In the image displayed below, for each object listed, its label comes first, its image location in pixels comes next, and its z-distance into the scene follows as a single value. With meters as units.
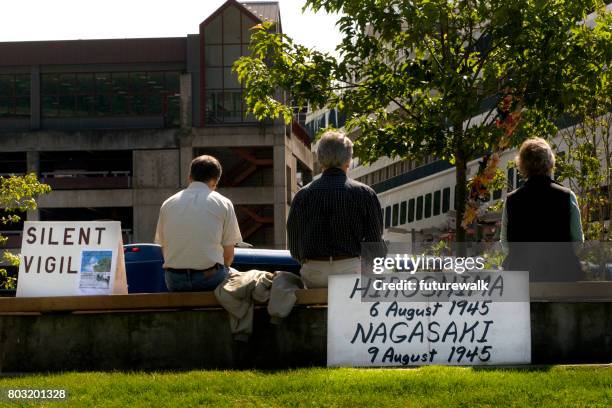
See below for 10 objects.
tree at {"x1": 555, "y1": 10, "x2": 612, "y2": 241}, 24.02
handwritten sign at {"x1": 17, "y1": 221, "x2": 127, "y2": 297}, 9.59
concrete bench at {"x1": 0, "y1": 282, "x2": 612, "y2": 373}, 8.85
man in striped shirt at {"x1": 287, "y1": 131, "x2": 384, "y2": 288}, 8.89
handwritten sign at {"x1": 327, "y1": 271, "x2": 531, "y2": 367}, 8.64
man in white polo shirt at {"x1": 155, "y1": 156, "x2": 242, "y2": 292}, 9.23
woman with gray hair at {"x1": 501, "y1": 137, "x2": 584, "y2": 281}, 9.27
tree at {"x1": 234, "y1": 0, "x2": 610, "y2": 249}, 15.71
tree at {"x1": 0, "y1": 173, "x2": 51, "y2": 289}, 26.70
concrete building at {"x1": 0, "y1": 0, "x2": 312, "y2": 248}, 71.75
